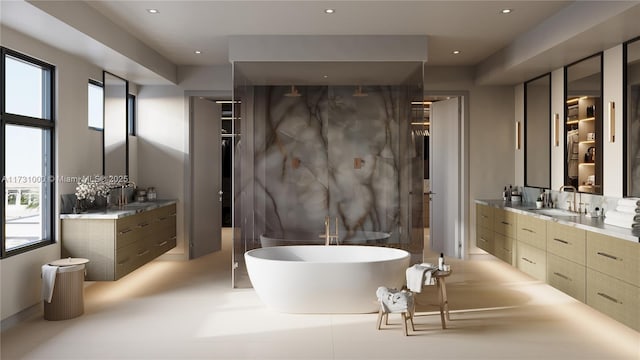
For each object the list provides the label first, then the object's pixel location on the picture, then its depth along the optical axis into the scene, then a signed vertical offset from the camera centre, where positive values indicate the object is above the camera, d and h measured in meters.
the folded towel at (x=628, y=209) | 4.05 -0.25
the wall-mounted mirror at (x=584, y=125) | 4.93 +0.49
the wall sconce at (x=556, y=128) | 5.76 +0.51
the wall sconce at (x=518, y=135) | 6.92 +0.52
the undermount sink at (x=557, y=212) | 5.11 -0.36
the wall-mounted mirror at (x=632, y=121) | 4.34 +0.45
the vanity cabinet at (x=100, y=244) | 4.90 -0.62
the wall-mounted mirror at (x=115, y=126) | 6.06 +0.59
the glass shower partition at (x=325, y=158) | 5.51 +0.19
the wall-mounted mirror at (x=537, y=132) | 6.04 +0.51
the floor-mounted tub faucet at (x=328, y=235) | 5.54 -0.61
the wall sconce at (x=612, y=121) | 4.66 +0.47
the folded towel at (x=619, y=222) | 3.99 -0.35
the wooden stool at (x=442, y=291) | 4.15 -0.91
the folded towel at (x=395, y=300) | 3.96 -0.92
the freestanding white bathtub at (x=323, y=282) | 4.36 -0.87
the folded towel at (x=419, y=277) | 4.23 -0.79
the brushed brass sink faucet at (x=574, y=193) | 5.26 -0.17
